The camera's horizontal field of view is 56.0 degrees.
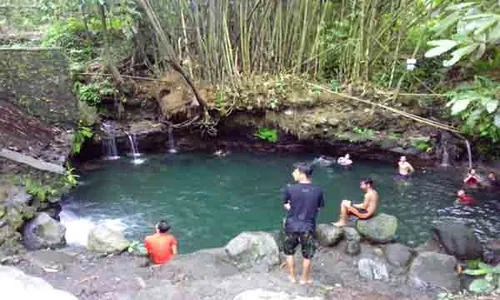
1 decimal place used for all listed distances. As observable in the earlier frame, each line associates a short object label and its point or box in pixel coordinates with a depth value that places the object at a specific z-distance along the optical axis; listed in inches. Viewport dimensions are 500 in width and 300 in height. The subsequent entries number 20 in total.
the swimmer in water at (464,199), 310.2
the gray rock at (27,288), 155.9
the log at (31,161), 245.8
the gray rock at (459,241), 222.2
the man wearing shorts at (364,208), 245.9
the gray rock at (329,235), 222.2
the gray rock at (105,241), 216.7
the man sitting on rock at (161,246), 214.7
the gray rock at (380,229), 226.1
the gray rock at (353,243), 220.2
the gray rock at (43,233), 220.5
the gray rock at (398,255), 212.1
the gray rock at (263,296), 159.8
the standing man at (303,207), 174.9
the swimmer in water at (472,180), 329.9
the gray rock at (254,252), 206.4
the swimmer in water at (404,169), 353.4
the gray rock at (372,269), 204.7
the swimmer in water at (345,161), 386.9
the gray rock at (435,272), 198.8
